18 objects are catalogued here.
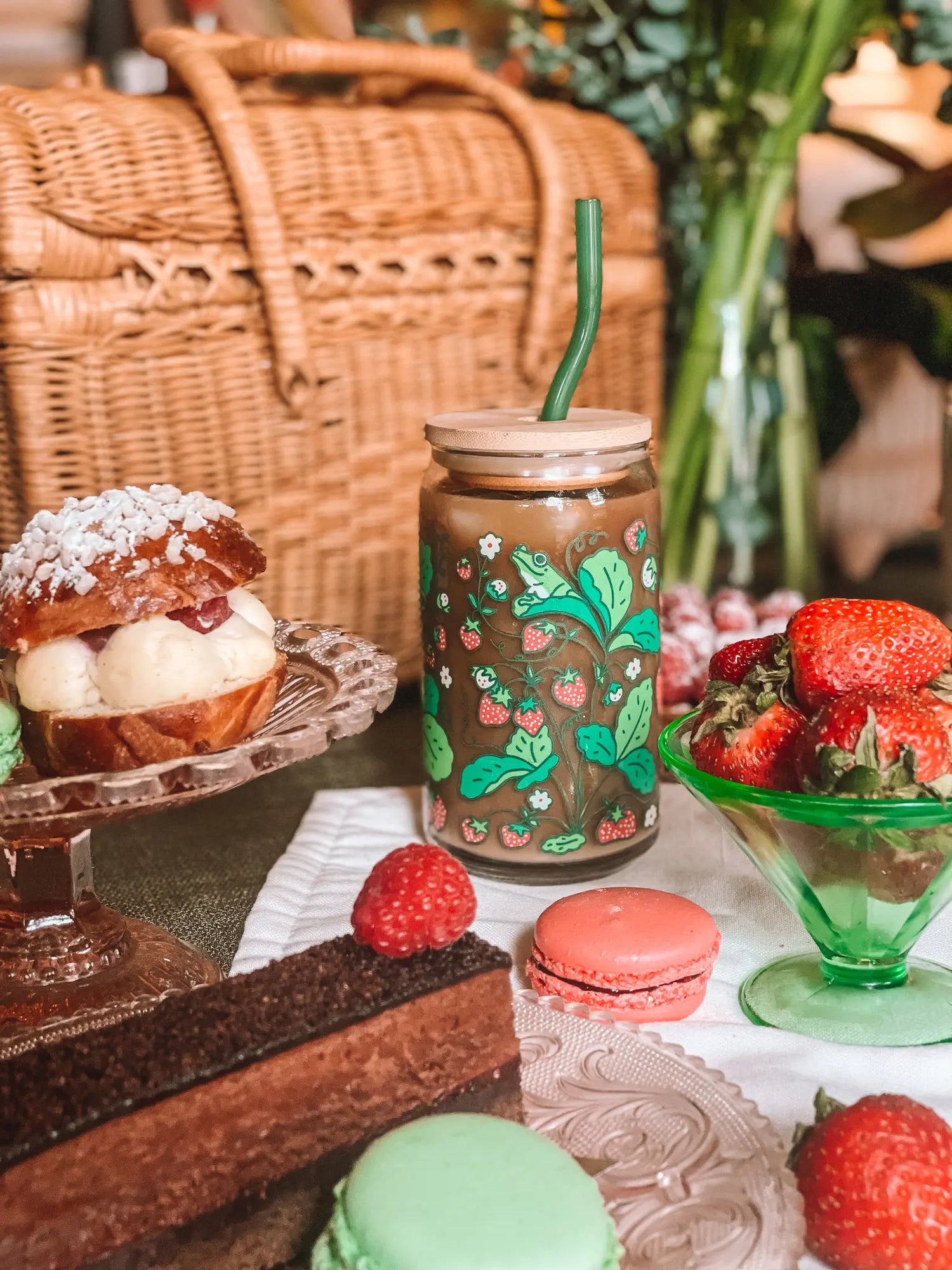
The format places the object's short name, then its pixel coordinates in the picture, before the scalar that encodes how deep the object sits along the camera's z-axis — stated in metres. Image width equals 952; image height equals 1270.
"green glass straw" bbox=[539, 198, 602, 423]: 0.91
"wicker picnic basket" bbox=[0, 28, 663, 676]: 1.05
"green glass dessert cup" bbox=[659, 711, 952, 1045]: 0.67
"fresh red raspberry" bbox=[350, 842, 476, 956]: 0.63
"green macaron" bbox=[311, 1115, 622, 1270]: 0.48
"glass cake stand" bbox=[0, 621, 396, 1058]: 0.69
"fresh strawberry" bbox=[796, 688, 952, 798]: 0.65
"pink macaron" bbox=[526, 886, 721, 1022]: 0.73
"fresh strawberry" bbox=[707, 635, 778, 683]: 0.79
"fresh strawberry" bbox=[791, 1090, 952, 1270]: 0.51
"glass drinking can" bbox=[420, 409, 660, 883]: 0.87
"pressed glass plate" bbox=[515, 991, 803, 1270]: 0.52
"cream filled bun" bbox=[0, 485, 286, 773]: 0.73
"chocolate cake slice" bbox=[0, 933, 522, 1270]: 0.53
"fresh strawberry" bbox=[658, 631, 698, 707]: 1.10
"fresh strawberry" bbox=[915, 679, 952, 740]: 0.68
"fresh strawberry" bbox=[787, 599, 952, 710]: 0.71
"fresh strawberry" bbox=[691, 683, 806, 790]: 0.71
